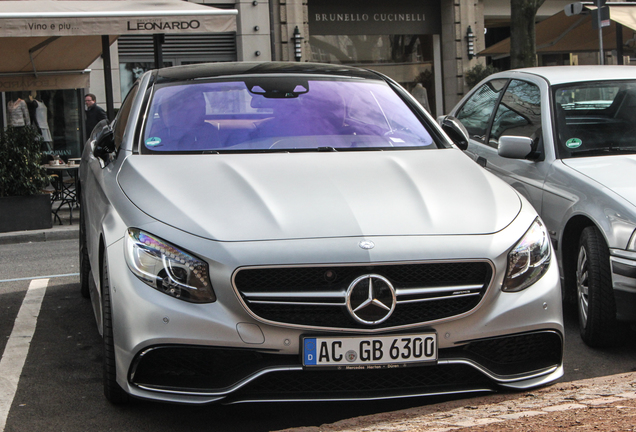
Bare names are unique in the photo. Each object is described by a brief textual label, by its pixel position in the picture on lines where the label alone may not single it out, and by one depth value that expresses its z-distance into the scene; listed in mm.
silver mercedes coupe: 3264
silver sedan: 4660
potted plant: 11055
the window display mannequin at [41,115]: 18188
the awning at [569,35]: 15648
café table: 12375
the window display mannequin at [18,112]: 17406
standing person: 15578
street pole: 12227
